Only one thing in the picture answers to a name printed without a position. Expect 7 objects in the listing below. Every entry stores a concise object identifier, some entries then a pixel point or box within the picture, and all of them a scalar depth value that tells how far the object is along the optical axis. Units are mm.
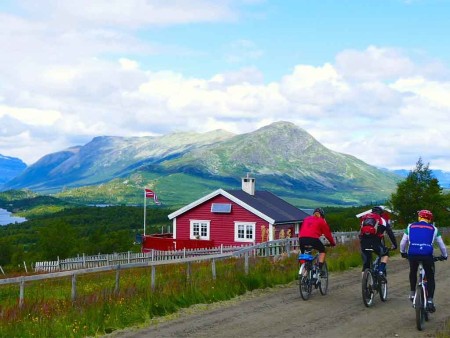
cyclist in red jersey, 13766
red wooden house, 47656
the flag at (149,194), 49584
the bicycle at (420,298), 10703
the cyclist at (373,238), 13125
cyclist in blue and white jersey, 10977
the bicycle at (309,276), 13695
